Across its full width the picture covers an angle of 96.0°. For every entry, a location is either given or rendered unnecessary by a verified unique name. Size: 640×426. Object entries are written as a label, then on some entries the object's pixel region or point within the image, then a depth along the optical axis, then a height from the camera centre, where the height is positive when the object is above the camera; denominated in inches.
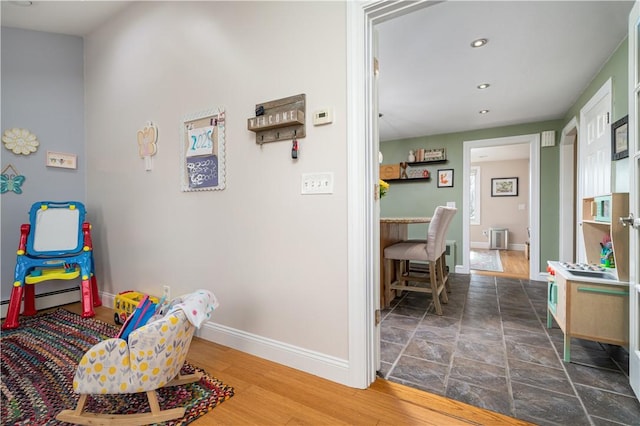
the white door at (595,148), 101.1 +23.2
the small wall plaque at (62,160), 118.0 +21.4
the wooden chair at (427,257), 110.0 -19.1
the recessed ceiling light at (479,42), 90.2 +52.5
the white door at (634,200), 57.2 +1.2
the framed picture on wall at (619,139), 84.4 +20.5
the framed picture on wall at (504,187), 292.4 +20.7
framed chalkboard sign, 81.6 +17.3
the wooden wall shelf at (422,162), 197.6 +31.9
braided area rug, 54.0 -37.5
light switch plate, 64.8 +5.9
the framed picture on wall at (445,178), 195.2 +20.3
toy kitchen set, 68.7 -21.5
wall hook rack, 66.7 +21.1
